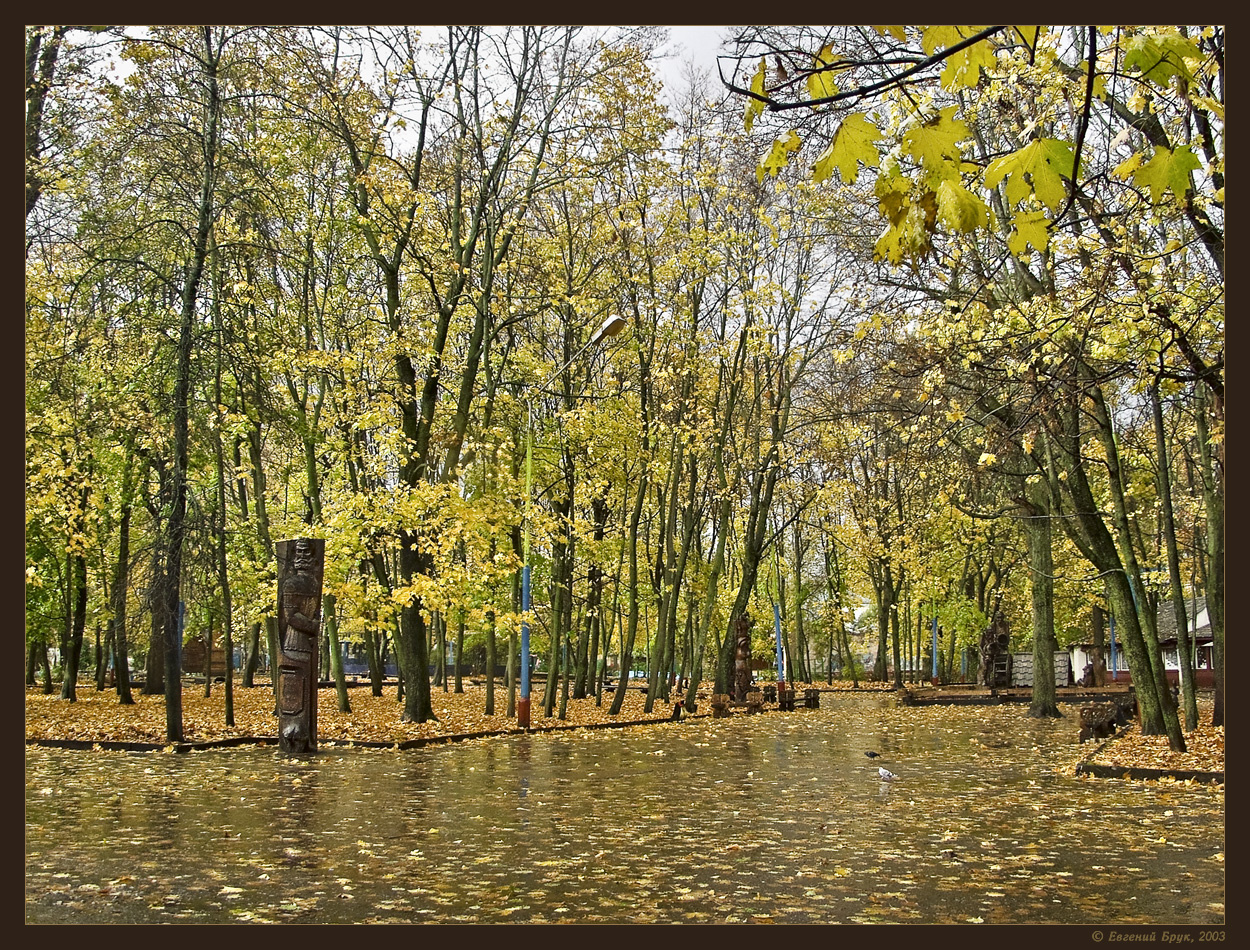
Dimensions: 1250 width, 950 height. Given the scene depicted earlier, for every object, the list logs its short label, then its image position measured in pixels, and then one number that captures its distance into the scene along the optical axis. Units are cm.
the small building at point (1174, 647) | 4059
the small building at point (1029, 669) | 4256
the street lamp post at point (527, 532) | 2014
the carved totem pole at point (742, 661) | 3109
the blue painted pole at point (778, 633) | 3706
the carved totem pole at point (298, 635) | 1562
